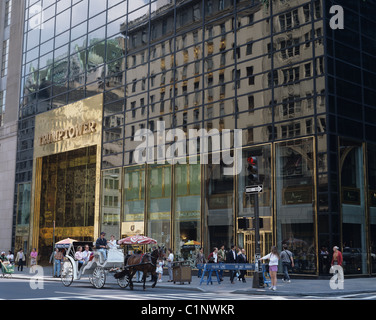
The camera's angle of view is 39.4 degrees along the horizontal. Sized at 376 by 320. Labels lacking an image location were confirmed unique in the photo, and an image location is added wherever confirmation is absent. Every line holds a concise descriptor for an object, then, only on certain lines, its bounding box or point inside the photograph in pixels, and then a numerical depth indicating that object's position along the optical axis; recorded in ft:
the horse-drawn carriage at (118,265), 70.69
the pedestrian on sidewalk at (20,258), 128.98
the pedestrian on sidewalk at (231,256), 88.12
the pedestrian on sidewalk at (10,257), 128.03
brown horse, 70.49
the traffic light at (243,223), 69.46
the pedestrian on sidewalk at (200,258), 98.88
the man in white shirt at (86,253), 88.19
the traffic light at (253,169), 68.33
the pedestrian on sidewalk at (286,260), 82.89
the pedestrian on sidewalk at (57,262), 103.14
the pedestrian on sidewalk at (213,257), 92.43
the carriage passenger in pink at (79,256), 86.48
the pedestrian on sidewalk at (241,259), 88.49
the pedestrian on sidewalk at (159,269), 90.50
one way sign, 70.44
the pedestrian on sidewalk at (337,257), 77.76
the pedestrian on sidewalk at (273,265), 67.41
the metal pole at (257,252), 68.59
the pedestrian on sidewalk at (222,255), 96.89
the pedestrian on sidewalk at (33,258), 127.54
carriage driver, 72.76
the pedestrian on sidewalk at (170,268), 92.57
